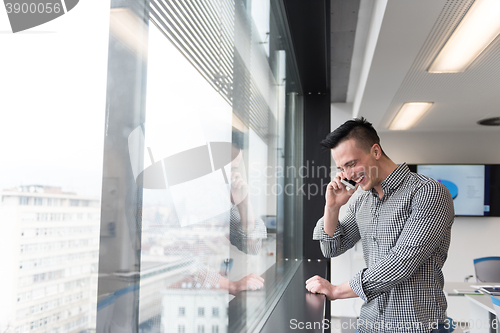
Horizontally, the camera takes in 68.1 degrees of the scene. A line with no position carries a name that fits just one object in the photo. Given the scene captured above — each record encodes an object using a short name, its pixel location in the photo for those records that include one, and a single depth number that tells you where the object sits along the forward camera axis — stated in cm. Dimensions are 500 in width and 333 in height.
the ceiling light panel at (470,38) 200
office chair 397
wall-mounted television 518
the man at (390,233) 122
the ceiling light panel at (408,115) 407
